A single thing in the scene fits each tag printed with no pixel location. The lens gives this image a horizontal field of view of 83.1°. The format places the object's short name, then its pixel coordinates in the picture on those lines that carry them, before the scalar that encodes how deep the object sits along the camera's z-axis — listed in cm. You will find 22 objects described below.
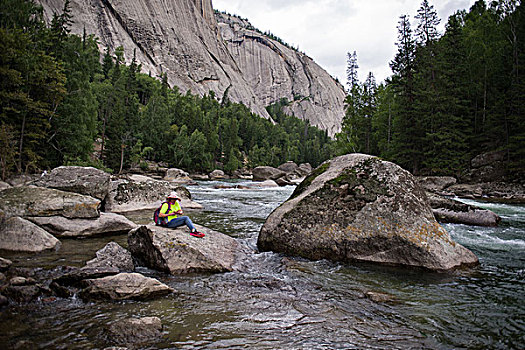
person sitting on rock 745
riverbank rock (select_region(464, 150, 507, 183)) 2562
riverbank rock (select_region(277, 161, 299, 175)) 7194
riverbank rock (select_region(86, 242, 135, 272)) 596
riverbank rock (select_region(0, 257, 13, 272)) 534
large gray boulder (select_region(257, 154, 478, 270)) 675
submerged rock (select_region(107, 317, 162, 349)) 344
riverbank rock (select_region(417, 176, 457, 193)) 2670
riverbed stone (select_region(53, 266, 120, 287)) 501
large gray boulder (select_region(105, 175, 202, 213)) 1355
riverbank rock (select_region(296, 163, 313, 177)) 7378
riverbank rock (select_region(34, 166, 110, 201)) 1148
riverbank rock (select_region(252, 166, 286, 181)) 4911
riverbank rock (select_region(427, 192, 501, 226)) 1159
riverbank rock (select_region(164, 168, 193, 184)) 4307
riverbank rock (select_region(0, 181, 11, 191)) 1465
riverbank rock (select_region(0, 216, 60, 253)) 667
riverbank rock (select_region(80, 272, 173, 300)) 461
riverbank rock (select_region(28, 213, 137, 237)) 834
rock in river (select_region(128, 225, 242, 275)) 617
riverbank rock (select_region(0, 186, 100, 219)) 836
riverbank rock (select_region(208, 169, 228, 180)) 5732
